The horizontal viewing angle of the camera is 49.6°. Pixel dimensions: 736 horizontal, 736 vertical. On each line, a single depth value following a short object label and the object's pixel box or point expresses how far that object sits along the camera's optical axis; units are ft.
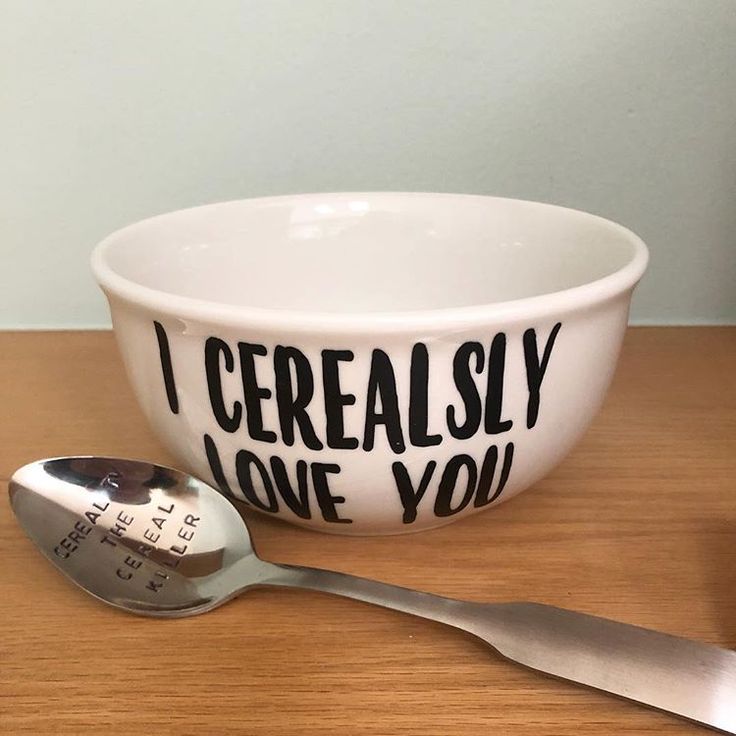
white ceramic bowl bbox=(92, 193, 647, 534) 0.91
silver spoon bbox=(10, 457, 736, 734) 0.83
